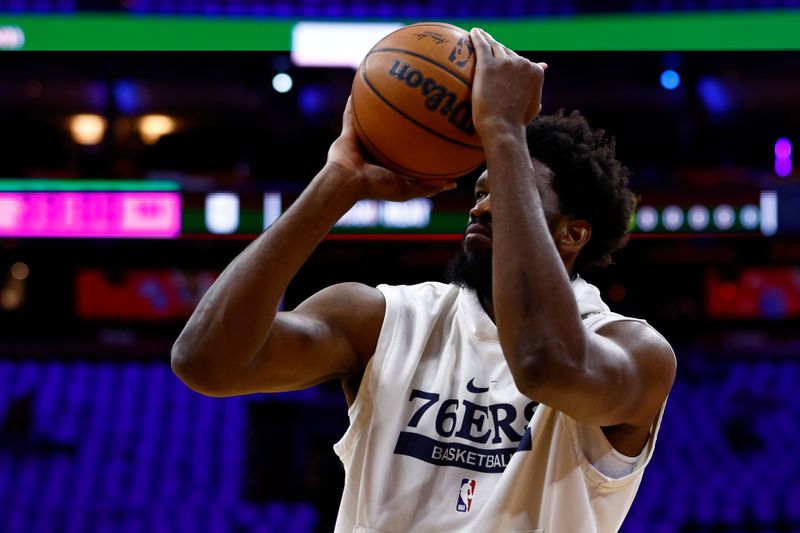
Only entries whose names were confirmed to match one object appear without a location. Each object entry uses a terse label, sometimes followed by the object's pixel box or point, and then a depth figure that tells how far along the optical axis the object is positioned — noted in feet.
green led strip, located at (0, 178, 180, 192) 47.06
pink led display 47.06
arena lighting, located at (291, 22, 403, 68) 50.90
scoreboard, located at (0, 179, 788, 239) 46.32
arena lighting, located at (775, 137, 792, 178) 56.96
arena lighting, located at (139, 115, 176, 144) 63.62
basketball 13.33
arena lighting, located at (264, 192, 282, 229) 46.32
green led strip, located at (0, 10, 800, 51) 50.08
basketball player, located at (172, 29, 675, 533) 12.01
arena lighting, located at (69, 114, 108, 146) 62.85
